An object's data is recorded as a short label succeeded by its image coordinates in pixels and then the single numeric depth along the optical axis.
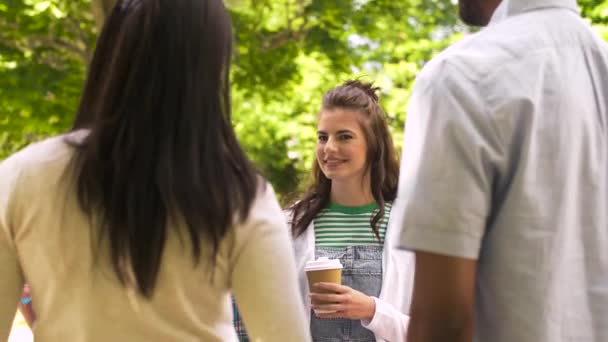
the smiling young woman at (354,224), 4.94
